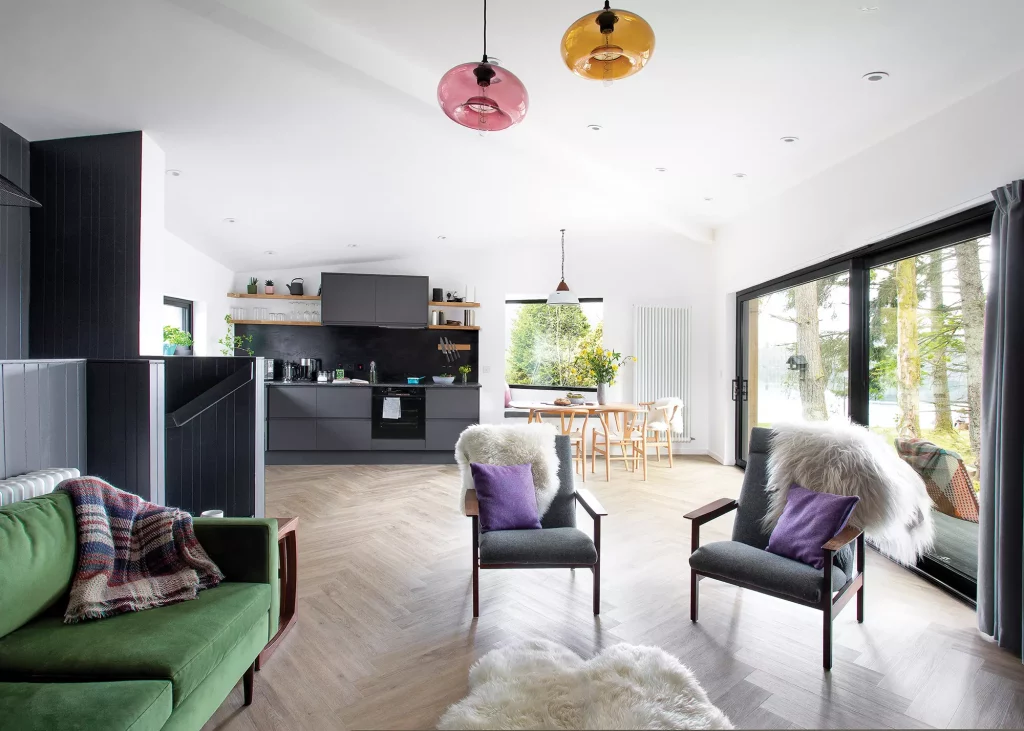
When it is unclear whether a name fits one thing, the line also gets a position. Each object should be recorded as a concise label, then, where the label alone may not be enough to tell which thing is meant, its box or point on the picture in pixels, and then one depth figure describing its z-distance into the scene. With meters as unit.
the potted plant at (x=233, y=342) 6.91
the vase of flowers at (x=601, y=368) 6.17
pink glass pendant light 1.96
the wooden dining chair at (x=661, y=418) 6.33
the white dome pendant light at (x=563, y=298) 6.32
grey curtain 2.52
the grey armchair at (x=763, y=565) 2.36
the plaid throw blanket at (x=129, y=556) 1.93
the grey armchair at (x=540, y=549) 2.72
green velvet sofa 1.48
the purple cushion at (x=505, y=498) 3.03
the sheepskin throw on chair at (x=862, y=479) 2.67
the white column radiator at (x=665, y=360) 7.23
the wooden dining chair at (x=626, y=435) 5.87
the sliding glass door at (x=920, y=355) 3.12
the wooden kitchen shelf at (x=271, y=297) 7.07
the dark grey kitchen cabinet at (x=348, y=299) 6.99
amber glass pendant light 1.76
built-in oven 6.74
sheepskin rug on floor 1.49
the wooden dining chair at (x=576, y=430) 5.98
